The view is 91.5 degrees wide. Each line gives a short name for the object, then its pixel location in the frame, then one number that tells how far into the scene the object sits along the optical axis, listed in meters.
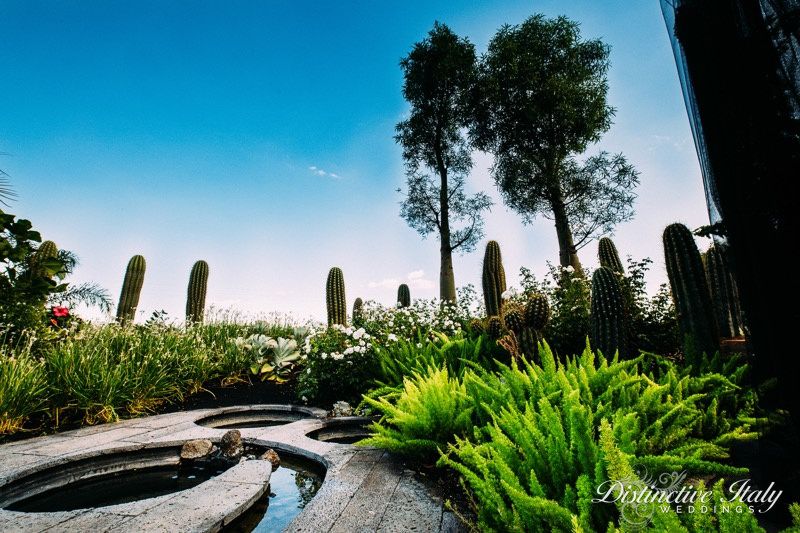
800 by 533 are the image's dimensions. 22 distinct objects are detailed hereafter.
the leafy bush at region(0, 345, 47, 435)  4.29
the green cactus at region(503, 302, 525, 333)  5.59
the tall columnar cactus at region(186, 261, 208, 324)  12.80
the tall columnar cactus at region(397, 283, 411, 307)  14.04
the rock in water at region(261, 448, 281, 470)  3.21
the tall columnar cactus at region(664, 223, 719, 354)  4.77
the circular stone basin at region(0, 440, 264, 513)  2.68
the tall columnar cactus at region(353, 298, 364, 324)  8.43
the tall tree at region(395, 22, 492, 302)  19.31
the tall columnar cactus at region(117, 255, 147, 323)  12.64
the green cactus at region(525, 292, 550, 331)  5.57
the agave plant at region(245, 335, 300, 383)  7.77
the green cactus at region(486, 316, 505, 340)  6.14
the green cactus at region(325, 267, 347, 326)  11.77
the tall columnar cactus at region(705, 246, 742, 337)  6.91
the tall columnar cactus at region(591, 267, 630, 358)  5.17
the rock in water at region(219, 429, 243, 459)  3.47
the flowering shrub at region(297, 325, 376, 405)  5.82
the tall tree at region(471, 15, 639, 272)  16.06
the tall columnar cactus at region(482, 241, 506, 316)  11.10
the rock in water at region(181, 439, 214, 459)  3.38
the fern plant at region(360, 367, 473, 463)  2.71
